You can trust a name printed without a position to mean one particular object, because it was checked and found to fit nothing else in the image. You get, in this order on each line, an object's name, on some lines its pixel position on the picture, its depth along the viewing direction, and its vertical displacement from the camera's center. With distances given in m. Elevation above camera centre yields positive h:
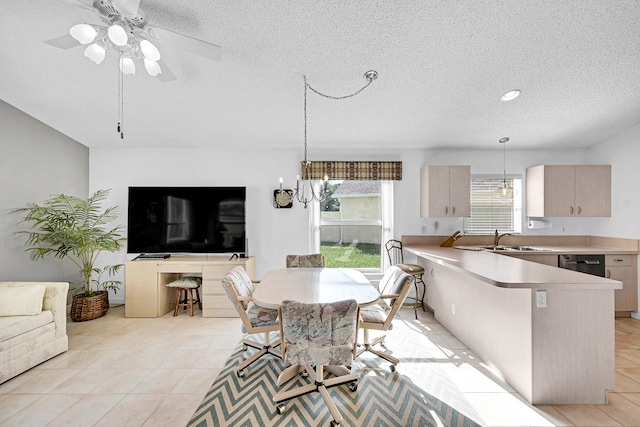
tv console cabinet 3.79 -0.90
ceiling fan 1.59 +1.08
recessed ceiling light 2.92 +1.21
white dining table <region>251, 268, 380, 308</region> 2.13 -0.59
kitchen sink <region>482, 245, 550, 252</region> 3.90 -0.44
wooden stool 3.82 -0.92
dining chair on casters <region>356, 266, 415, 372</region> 2.30 -0.83
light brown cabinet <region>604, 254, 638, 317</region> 3.69 -0.73
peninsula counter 2.03 -0.83
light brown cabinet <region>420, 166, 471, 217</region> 4.03 +0.33
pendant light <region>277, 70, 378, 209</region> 4.22 +0.37
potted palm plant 3.47 -0.29
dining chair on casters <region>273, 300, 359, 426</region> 1.76 -0.73
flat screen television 4.10 -0.10
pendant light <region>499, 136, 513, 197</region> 4.22 +0.78
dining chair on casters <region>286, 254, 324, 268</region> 3.42 -0.54
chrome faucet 4.11 -0.31
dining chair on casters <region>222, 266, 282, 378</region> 2.25 -0.81
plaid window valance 4.22 +0.64
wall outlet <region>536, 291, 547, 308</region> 2.04 -0.57
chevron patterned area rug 1.90 -1.31
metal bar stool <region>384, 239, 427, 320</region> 3.87 -0.63
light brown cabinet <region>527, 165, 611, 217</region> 3.96 +0.34
